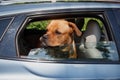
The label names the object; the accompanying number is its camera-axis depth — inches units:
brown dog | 99.2
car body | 92.1
